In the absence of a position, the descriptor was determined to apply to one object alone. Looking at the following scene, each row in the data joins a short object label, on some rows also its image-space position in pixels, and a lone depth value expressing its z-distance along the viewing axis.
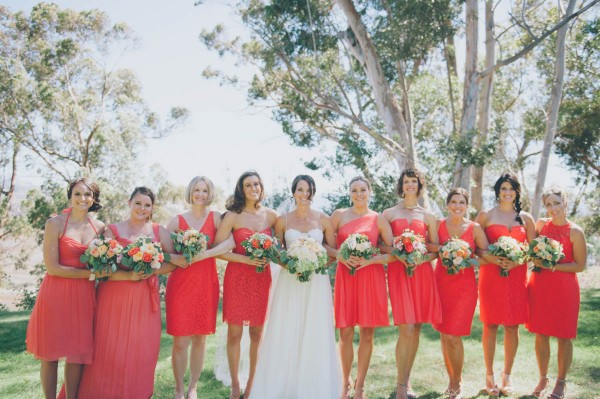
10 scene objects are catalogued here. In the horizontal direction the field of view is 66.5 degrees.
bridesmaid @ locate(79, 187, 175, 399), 4.35
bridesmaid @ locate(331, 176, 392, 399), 4.91
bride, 4.88
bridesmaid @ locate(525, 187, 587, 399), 5.03
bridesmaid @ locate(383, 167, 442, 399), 4.95
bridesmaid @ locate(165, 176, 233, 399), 4.76
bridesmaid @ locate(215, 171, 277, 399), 4.95
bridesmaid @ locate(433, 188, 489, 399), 5.01
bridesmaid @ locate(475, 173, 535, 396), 5.15
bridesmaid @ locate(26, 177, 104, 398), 4.20
